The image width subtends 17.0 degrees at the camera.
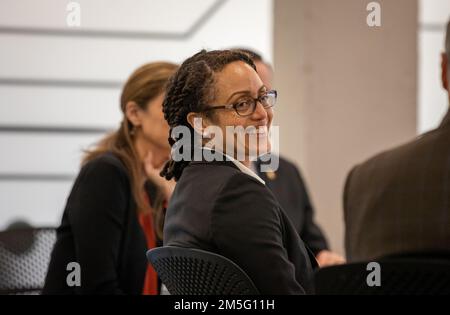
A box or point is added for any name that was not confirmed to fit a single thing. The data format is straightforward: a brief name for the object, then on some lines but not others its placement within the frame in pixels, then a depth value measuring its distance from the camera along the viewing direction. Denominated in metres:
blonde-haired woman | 3.49
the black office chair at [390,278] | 2.63
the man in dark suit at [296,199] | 4.28
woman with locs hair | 2.85
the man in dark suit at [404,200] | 2.94
